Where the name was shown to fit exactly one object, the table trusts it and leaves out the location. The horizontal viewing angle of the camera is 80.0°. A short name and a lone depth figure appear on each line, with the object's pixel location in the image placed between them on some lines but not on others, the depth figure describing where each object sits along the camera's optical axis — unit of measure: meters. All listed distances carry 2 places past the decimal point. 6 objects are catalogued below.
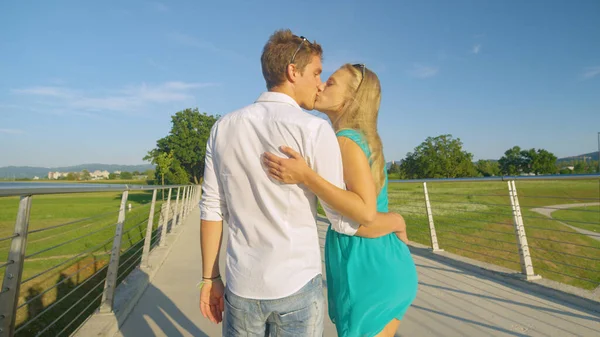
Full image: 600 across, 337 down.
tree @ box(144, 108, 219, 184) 44.69
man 1.03
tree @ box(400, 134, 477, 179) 70.06
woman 1.12
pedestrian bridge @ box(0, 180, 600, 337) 2.45
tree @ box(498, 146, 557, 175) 85.31
